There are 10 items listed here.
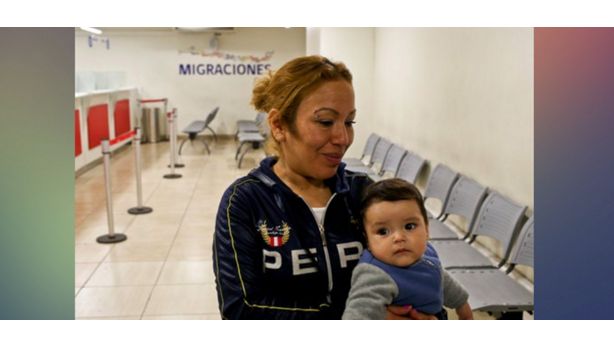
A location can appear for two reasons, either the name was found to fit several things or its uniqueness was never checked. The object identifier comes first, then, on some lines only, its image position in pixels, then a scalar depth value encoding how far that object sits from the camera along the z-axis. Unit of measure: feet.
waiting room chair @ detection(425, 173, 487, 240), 13.25
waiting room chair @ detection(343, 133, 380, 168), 23.75
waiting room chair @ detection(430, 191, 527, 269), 11.27
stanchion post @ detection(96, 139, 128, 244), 17.30
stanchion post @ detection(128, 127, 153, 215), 21.45
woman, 4.35
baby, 4.50
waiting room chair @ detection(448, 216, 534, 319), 9.30
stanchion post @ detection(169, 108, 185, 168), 29.75
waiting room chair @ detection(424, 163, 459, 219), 15.20
